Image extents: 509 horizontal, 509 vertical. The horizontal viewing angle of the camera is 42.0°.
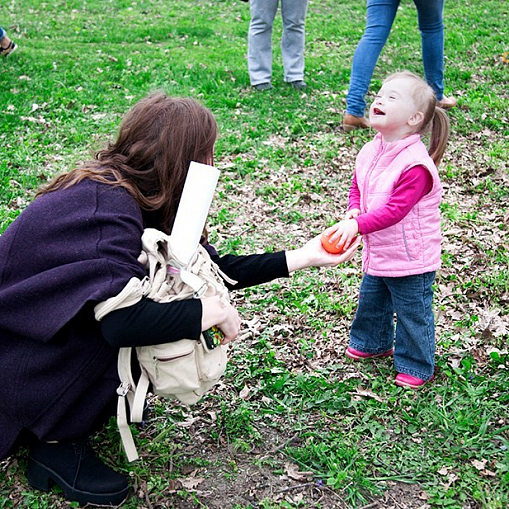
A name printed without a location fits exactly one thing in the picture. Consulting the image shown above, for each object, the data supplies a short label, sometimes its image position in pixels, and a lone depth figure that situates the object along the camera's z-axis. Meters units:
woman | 2.26
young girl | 2.87
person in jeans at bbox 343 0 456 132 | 5.75
